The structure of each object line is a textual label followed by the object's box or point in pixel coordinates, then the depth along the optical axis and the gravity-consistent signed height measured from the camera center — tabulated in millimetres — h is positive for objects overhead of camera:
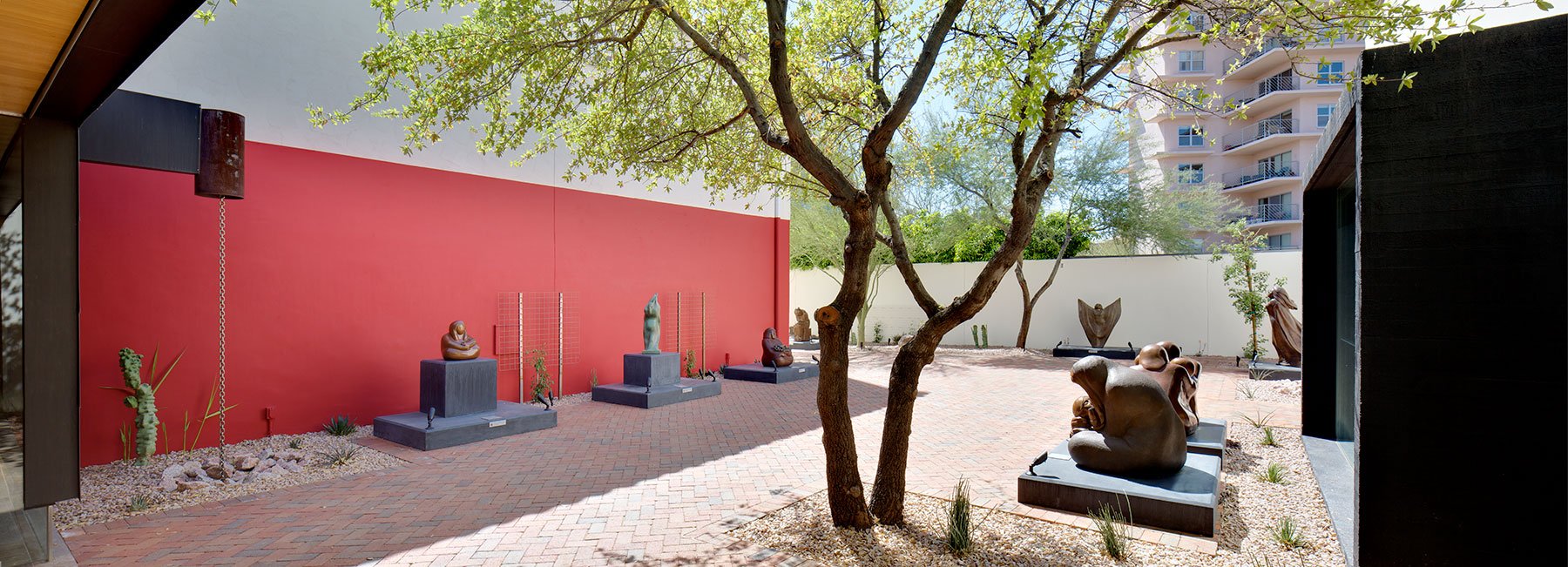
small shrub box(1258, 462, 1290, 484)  5680 -1511
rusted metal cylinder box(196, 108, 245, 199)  6219 +1119
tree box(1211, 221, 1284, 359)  14203 +70
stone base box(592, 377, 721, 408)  10180 -1589
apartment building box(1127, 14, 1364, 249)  32250 +7210
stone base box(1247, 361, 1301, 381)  11448 -1430
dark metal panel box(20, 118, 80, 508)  4449 -150
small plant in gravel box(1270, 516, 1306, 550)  4324 -1530
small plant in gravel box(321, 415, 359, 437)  8047 -1587
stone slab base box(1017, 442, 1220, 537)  4523 -1389
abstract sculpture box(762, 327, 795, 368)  13047 -1245
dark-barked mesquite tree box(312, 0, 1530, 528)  4418 +1648
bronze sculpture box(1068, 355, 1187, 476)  5133 -1045
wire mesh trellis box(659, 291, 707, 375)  12867 -751
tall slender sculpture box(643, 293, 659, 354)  10969 -653
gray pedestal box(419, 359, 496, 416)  8109 -1160
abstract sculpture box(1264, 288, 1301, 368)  11711 -693
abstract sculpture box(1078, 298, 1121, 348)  16672 -883
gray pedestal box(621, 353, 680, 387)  10656 -1269
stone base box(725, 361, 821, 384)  12680 -1599
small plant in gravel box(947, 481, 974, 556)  4238 -1439
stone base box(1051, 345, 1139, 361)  16016 -1543
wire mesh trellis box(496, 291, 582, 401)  10172 -692
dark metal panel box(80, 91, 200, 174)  5609 +1206
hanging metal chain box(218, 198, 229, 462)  7261 -377
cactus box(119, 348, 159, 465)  6562 -1069
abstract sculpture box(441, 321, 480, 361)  8359 -699
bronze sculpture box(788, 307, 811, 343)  20189 -1252
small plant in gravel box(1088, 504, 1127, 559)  4117 -1481
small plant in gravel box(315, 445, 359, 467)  6734 -1619
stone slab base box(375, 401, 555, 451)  7477 -1542
